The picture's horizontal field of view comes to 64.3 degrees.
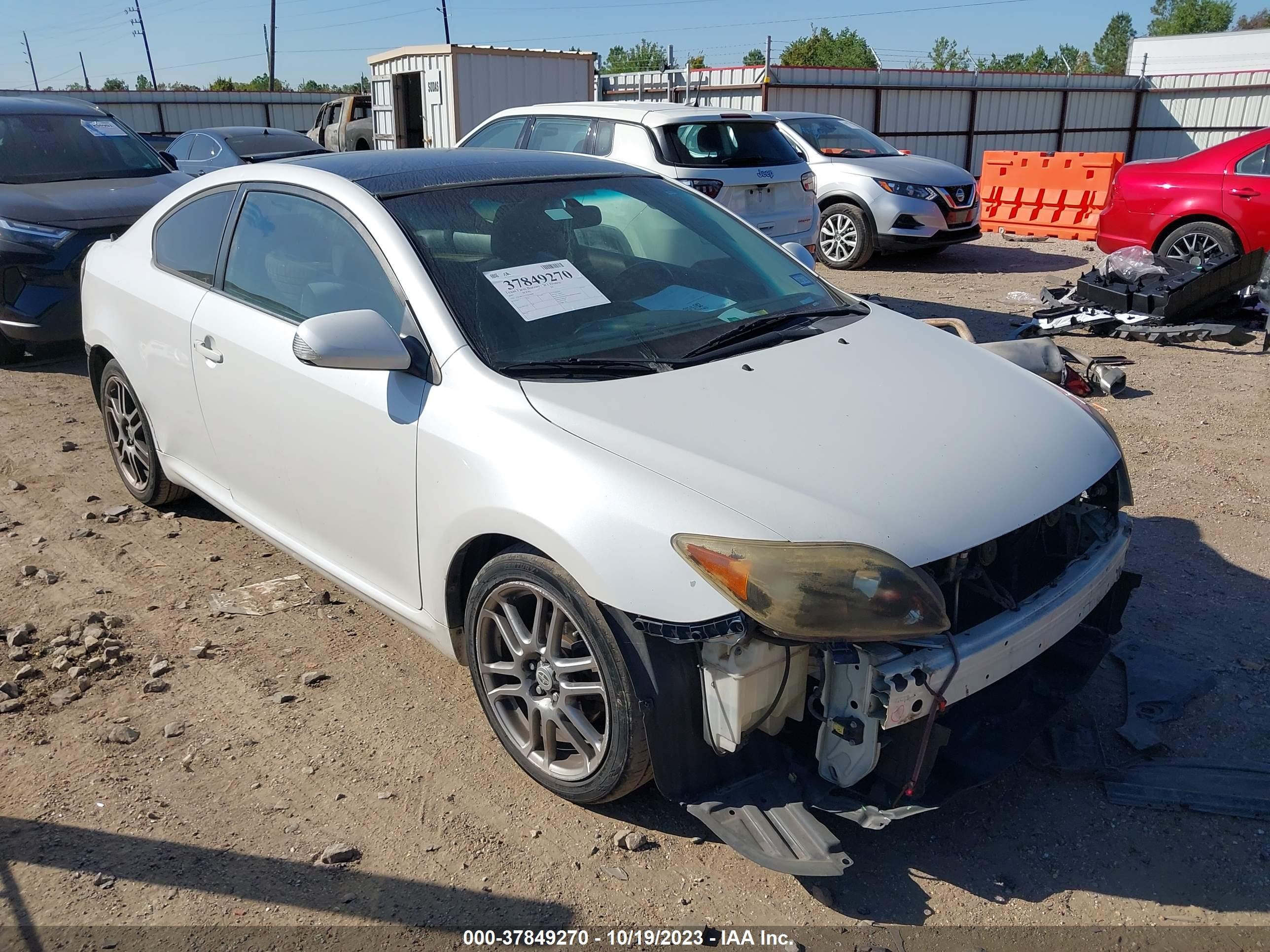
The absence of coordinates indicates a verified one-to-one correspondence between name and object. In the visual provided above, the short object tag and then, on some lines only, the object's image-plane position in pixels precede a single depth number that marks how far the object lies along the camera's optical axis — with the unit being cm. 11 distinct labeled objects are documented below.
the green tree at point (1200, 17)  9294
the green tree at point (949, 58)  5731
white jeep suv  858
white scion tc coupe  241
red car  915
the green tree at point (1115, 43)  9638
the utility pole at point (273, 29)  4809
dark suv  736
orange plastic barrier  1368
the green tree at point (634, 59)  8206
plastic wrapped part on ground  852
